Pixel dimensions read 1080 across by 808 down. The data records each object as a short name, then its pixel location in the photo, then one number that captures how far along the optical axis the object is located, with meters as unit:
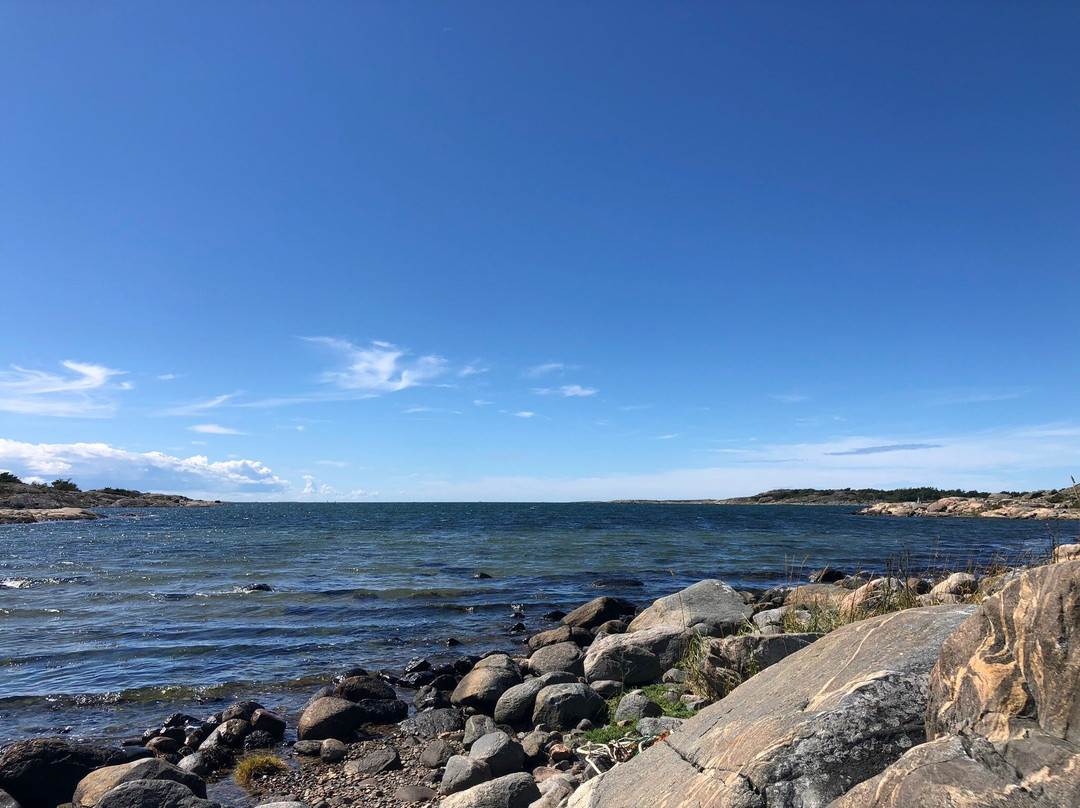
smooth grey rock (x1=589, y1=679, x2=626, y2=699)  10.40
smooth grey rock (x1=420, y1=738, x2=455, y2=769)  8.49
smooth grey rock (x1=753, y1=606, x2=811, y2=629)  10.48
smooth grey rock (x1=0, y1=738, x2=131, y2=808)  7.39
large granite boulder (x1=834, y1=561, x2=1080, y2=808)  2.55
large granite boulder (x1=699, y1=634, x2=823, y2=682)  7.39
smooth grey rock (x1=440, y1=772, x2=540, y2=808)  6.68
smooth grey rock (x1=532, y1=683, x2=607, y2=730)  9.52
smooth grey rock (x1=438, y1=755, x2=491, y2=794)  7.56
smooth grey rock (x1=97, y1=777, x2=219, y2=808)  6.56
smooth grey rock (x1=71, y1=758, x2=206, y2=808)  7.16
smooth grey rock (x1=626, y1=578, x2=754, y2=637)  12.12
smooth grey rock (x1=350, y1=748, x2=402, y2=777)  8.36
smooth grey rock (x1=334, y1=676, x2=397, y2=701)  10.49
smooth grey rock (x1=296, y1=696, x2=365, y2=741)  9.48
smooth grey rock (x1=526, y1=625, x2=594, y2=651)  14.68
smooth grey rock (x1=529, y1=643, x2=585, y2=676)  11.96
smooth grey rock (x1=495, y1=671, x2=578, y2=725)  10.02
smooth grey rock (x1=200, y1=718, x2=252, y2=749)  9.05
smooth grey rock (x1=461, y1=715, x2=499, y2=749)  9.13
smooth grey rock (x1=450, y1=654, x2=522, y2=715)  10.70
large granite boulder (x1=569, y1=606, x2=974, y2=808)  3.51
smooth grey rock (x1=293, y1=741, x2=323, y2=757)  9.02
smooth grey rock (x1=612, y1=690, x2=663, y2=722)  8.90
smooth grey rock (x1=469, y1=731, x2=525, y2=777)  7.91
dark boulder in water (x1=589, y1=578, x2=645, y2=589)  23.36
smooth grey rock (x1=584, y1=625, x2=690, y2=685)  10.84
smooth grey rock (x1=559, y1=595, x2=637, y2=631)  16.33
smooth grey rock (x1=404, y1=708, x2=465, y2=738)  9.87
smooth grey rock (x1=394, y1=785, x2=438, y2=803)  7.48
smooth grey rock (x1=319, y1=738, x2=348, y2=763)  8.79
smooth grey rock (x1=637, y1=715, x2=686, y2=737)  7.54
